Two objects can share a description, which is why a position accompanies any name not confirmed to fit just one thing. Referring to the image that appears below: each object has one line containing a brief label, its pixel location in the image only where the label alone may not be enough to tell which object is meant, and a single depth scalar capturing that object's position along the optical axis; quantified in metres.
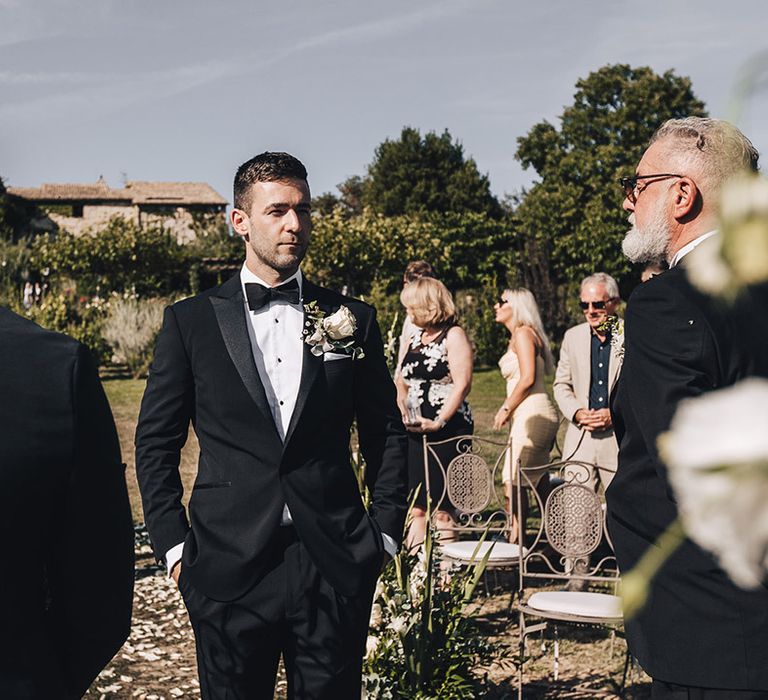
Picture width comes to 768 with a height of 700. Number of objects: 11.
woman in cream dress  6.62
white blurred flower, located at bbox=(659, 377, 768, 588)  0.36
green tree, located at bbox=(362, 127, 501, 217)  47.38
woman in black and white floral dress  6.03
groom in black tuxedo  2.63
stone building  55.84
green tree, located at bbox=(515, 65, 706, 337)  35.78
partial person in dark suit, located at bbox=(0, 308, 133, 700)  1.43
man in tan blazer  6.02
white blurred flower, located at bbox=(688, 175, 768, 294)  0.36
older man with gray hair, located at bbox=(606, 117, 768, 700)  1.82
